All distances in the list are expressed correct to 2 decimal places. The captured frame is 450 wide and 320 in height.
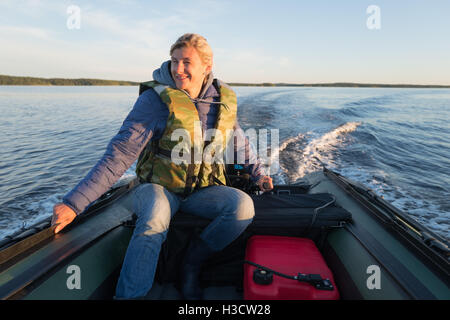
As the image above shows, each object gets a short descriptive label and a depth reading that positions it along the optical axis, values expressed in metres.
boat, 1.03
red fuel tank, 1.07
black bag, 1.43
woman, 1.15
